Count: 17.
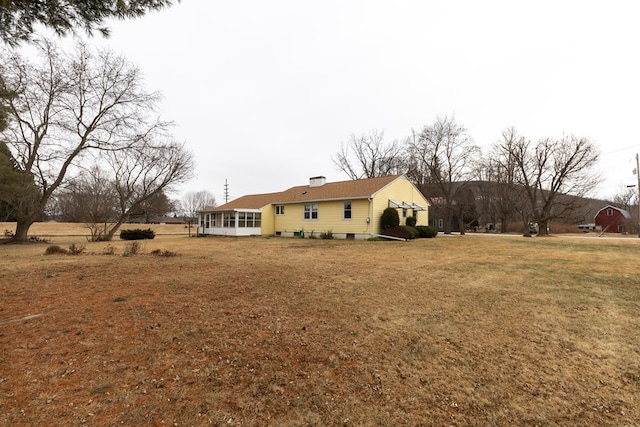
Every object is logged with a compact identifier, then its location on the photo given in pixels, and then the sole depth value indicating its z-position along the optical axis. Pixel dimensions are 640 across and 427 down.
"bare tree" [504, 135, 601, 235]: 25.03
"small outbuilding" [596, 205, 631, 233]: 38.91
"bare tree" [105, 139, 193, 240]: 22.75
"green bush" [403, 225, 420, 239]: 19.70
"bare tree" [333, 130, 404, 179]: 35.99
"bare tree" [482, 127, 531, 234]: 27.89
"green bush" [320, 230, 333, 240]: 21.67
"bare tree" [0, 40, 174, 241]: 17.41
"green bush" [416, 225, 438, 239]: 22.39
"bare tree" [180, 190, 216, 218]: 80.56
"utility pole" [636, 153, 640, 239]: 25.81
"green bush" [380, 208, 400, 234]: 20.19
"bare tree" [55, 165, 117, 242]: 20.03
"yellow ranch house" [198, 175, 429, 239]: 20.81
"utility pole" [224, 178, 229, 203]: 56.31
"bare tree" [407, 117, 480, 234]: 30.20
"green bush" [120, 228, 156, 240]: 23.55
